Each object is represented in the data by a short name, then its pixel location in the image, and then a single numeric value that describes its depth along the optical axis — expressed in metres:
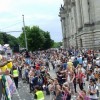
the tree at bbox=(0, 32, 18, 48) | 66.29
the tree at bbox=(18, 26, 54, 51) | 48.98
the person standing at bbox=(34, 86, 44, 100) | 5.78
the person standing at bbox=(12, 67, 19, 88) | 10.89
